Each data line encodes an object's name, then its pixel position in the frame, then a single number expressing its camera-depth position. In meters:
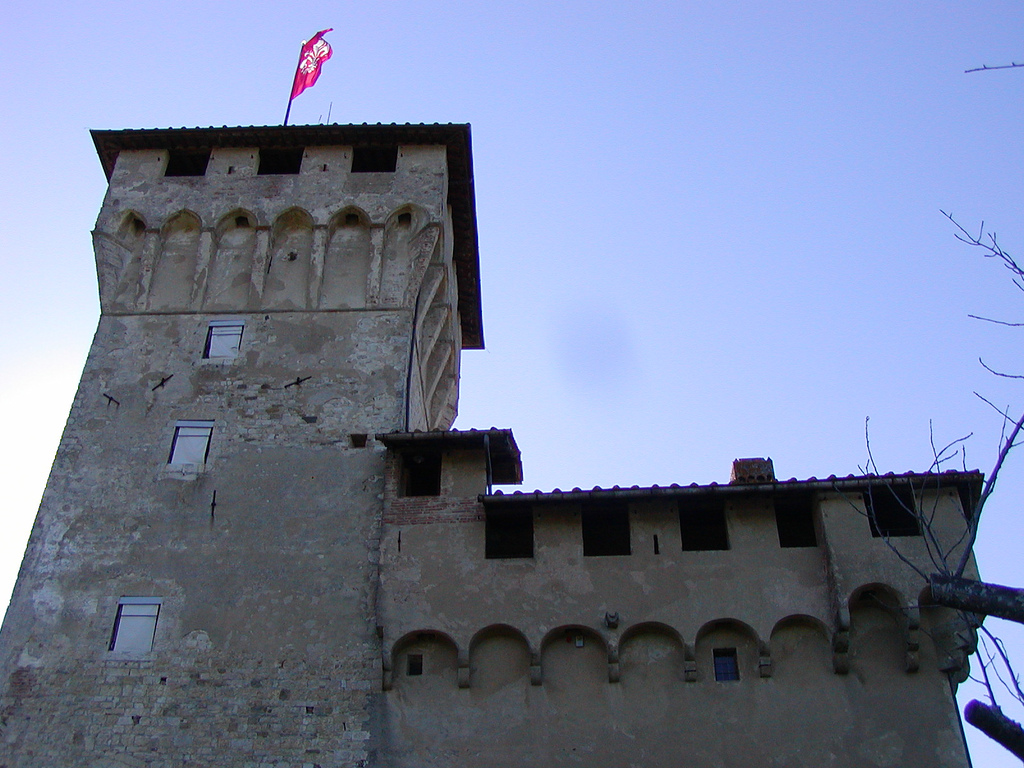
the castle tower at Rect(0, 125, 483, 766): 16.70
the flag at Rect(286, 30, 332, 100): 28.03
